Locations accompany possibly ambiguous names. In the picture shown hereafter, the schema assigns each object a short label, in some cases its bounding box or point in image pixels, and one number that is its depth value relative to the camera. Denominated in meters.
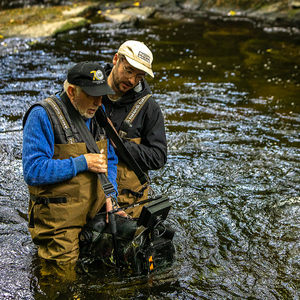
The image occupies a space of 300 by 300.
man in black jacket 3.55
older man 2.92
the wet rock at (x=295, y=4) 17.80
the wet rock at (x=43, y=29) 13.12
